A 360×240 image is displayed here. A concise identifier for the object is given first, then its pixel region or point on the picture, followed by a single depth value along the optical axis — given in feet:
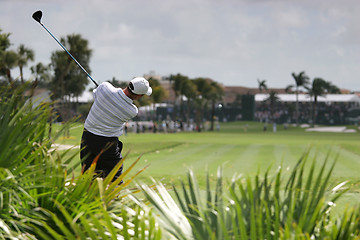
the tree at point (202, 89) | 415.37
